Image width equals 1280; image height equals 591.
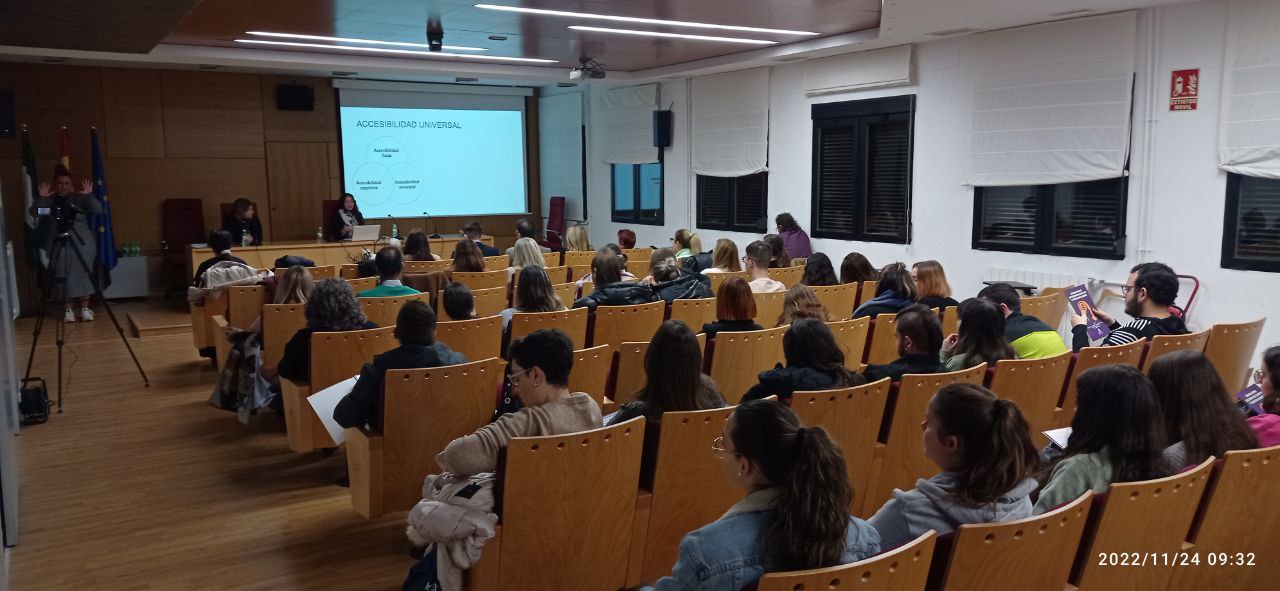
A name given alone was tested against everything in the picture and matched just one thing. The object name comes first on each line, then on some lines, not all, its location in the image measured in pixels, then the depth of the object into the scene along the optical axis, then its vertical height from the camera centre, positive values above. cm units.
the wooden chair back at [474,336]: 448 -72
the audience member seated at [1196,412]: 256 -65
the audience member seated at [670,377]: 294 -61
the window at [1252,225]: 609 -19
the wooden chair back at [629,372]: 405 -82
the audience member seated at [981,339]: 375 -62
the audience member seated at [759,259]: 665 -46
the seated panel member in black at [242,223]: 1141 -27
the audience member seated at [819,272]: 630 -53
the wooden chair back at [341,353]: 423 -76
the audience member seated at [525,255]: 725 -45
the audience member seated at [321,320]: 441 -62
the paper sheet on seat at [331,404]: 380 -89
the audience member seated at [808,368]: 324 -65
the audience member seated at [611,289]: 545 -57
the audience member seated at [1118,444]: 232 -67
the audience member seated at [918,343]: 349 -59
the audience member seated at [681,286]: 597 -60
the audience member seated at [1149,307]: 468 -61
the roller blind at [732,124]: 1066 +100
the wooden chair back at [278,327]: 505 -74
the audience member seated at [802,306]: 445 -56
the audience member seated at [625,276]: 644 -59
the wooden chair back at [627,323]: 501 -73
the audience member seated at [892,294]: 518 -58
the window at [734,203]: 1097 -3
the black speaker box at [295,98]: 1266 +155
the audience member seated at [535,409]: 269 -68
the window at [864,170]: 902 +33
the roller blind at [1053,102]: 687 +83
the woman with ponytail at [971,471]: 204 -65
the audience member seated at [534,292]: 502 -53
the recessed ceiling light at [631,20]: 717 +165
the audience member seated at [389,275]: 568 -51
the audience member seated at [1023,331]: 415 -66
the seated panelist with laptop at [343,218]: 1214 -22
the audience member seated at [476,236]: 1015 -41
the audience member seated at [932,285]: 538 -55
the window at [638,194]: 1291 +11
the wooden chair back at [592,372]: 374 -76
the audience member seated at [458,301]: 467 -54
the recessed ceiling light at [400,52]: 929 +177
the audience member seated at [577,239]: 1012 -45
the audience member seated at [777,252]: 813 -49
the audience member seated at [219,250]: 743 -42
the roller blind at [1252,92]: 590 +75
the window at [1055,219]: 712 -18
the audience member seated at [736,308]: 445 -56
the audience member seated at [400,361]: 355 -68
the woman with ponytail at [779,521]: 175 -67
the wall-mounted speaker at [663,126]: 1220 +107
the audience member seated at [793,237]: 996 -43
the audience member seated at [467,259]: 696 -46
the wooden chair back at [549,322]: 474 -67
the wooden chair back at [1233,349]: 438 -78
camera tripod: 610 -54
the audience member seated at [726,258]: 706 -47
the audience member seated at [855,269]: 650 -52
